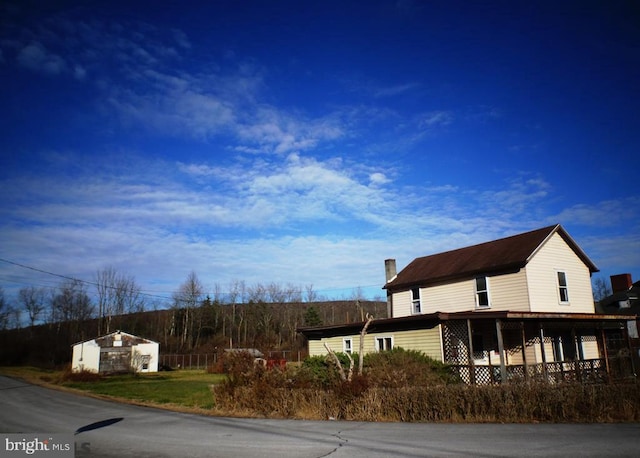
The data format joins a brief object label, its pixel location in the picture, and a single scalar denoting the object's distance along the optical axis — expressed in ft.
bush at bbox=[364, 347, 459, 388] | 48.11
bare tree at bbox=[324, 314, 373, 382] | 48.06
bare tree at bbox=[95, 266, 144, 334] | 267.39
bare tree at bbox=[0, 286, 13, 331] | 298.41
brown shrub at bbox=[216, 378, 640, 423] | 39.78
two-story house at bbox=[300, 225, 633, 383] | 72.38
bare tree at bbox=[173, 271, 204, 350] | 266.77
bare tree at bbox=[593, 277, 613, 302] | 353.96
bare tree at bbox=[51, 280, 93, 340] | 289.12
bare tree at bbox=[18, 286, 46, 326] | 326.03
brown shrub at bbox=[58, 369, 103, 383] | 118.62
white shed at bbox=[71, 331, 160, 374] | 149.18
